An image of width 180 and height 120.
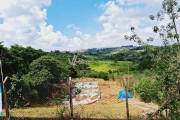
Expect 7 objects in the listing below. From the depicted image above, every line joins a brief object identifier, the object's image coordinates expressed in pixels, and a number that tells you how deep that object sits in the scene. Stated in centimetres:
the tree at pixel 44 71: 869
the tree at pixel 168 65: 299
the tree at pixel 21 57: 870
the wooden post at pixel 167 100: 300
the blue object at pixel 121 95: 1024
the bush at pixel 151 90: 333
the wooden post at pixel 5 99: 437
